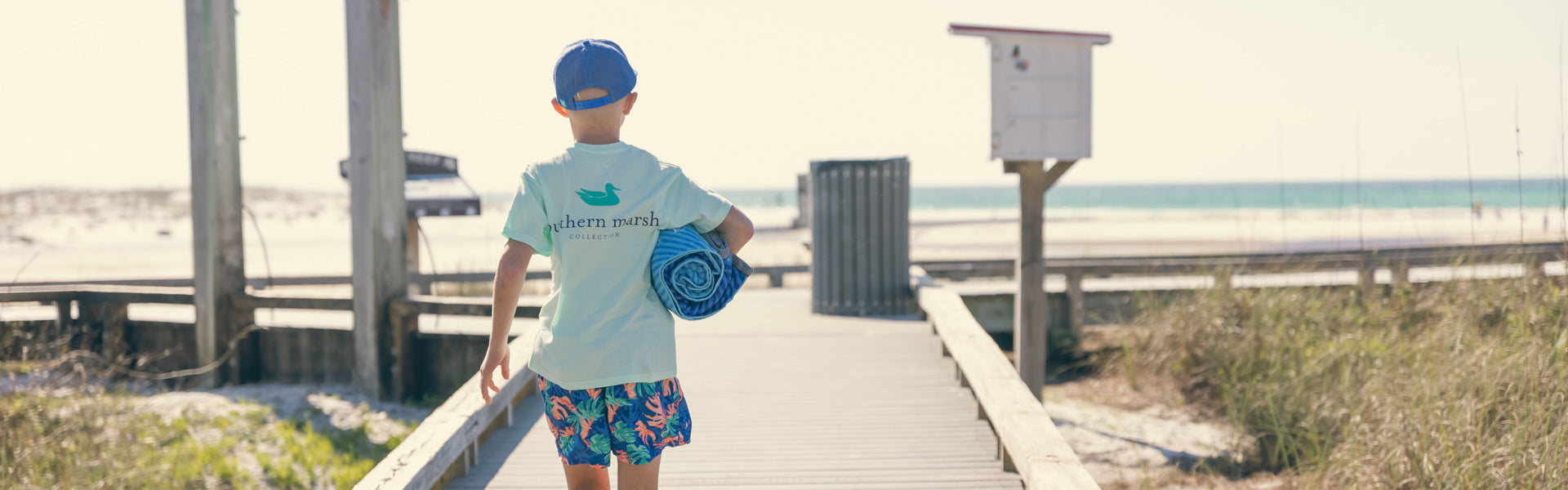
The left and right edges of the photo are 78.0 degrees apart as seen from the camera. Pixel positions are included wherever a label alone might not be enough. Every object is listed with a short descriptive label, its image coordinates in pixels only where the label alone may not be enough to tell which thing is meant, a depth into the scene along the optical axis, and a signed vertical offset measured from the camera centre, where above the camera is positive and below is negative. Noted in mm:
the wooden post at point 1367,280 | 7982 -867
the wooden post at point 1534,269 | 5109 -504
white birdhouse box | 6398 +630
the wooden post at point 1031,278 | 6723 -639
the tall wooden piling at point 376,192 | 7188 +91
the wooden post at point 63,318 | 8383 -929
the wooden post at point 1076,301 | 9383 -1089
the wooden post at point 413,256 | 10266 -556
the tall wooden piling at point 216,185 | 7695 +187
